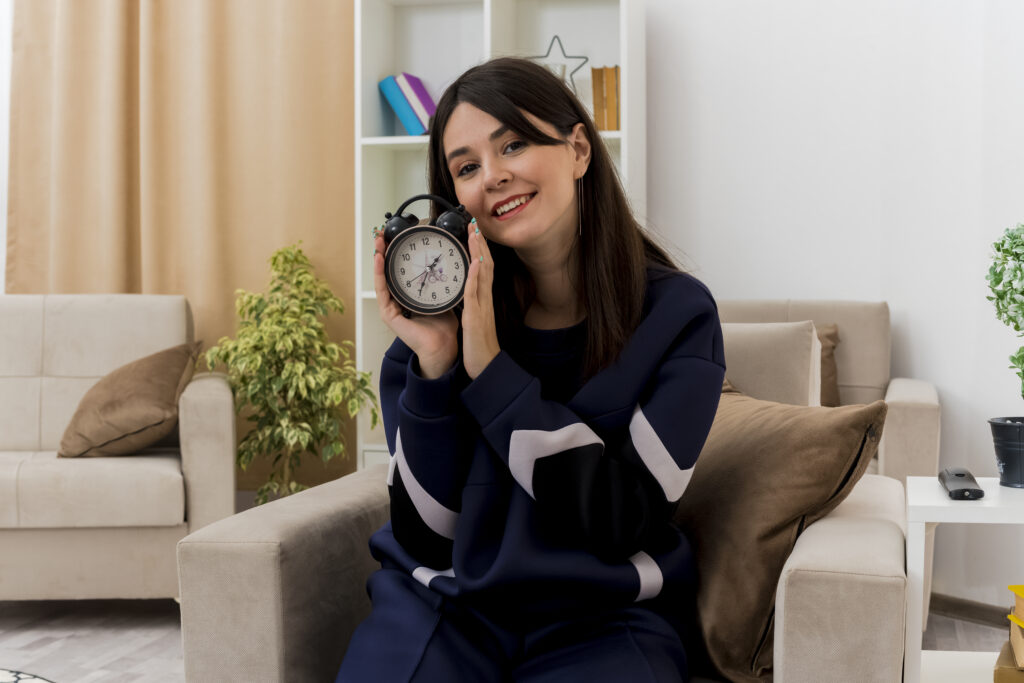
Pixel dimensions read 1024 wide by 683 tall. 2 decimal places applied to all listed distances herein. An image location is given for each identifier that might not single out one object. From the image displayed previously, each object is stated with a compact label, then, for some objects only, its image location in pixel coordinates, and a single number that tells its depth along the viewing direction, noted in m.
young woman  1.17
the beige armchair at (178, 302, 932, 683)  1.04
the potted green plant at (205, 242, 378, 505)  3.14
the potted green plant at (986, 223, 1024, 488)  1.47
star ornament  3.40
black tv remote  1.39
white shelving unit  3.21
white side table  1.27
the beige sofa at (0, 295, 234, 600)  2.58
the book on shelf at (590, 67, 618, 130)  3.16
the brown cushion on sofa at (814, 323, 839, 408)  2.88
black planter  1.49
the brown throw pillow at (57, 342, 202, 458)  2.70
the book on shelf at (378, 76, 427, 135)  3.32
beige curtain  3.67
